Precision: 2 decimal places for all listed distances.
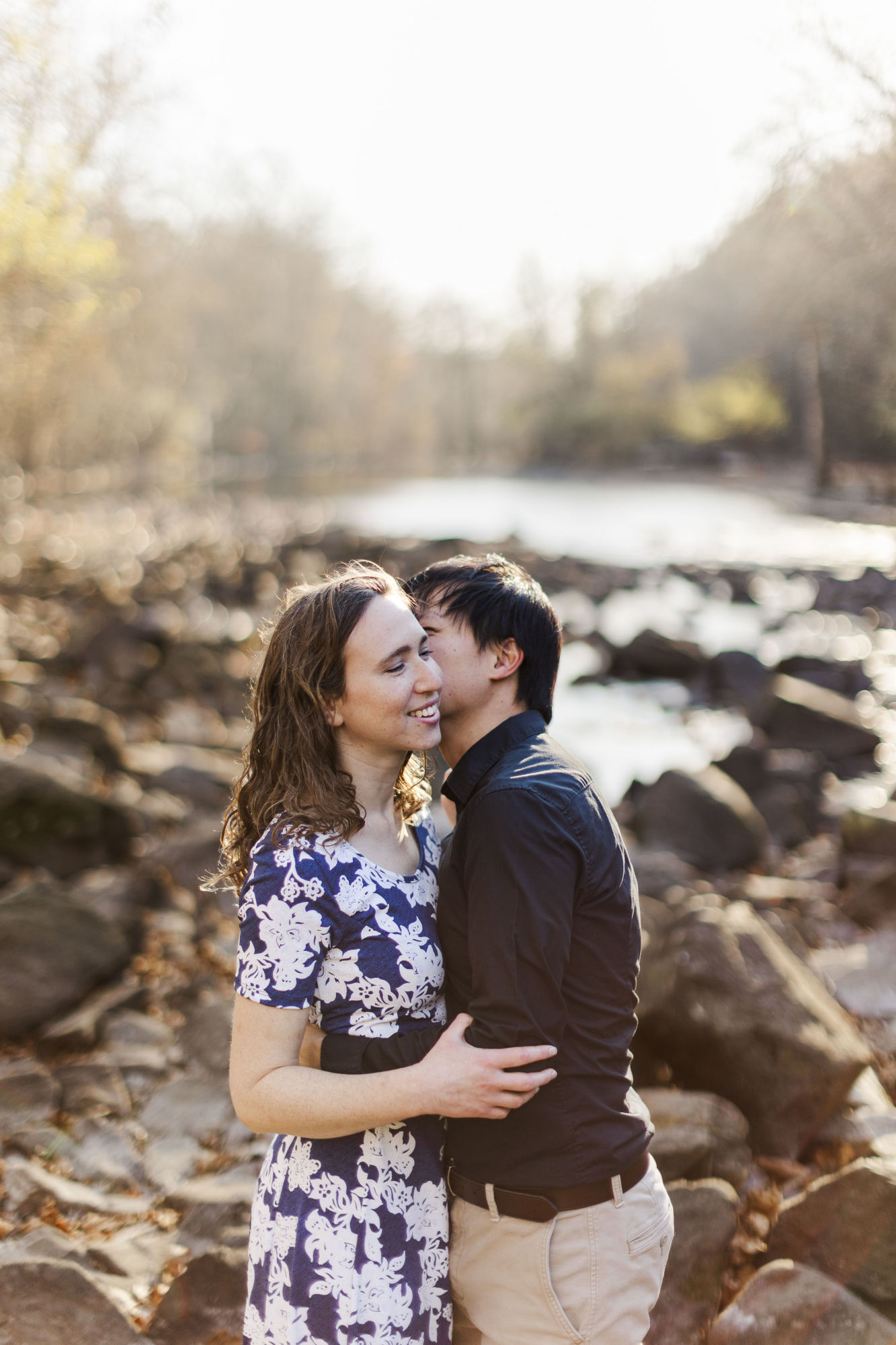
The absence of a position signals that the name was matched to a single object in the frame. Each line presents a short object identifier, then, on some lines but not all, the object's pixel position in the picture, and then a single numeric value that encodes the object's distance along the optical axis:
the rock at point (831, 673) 13.45
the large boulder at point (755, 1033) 3.75
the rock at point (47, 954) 4.99
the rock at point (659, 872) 6.23
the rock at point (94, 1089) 4.57
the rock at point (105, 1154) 4.14
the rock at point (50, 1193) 3.79
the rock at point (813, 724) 10.48
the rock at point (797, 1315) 2.75
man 1.73
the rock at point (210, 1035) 4.91
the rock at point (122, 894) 5.98
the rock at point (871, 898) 6.29
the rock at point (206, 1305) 3.00
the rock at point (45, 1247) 3.14
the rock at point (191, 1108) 4.47
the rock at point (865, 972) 5.32
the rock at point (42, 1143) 4.16
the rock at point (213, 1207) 3.60
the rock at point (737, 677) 13.41
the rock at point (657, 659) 14.63
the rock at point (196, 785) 8.41
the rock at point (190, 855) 6.79
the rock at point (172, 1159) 4.16
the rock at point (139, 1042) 4.90
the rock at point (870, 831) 7.20
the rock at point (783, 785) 8.27
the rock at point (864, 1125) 3.77
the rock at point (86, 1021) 4.94
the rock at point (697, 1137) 3.37
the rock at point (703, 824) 7.49
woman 1.79
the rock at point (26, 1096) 4.33
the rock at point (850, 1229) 3.00
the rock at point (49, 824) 6.52
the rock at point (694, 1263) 2.93
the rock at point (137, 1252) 3.46
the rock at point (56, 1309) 2.82
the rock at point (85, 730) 8.70
